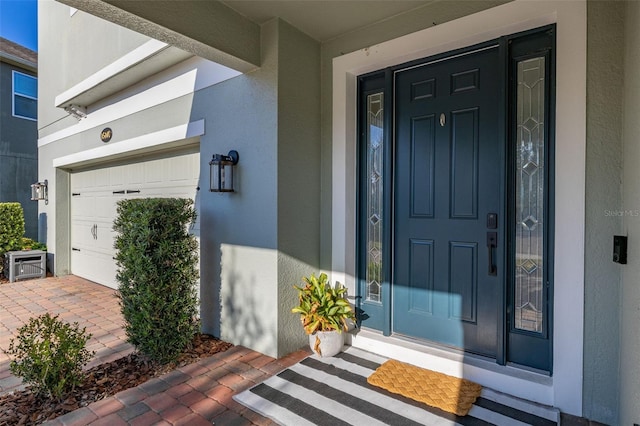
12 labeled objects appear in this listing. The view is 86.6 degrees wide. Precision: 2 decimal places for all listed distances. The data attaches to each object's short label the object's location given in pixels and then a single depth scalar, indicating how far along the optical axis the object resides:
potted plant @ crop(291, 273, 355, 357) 2.79
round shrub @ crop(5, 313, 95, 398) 2.21
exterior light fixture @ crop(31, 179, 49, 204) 6.27
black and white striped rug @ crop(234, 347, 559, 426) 2.01
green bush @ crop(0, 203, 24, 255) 6.11
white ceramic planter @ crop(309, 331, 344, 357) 2.79
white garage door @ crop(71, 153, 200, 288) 4.05
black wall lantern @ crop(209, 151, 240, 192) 3.03
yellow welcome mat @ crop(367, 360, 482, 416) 2.15
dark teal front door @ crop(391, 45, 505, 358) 2.46
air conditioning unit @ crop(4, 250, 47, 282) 5.77
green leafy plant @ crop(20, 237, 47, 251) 6.36
